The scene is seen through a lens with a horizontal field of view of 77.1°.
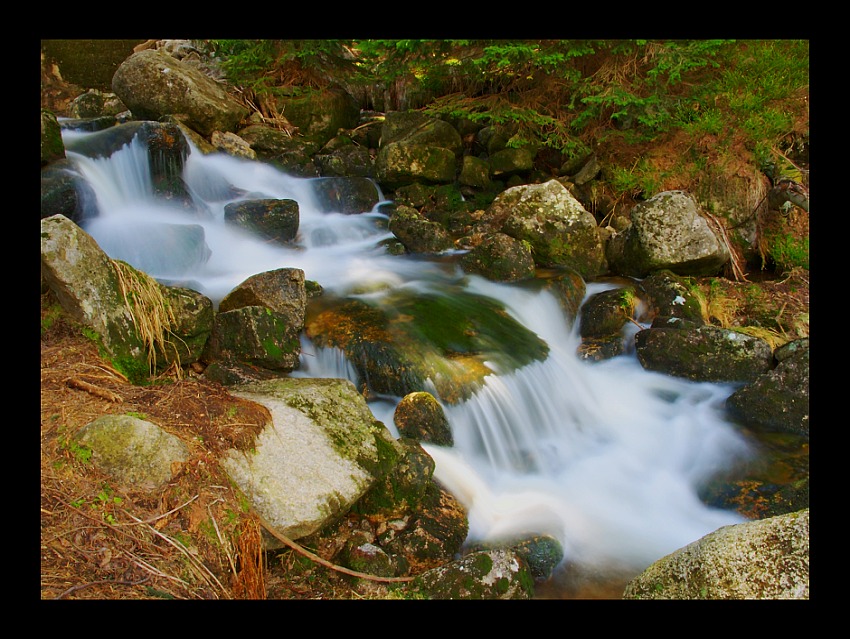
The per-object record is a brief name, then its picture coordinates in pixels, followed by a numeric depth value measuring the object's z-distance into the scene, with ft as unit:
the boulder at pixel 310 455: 9.84
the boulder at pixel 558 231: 26.48
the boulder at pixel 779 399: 17.69
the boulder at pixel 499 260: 24.54
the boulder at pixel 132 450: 8.45
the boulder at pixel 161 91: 30.86
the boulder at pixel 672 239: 25.45
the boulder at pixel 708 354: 20.31
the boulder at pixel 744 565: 7.61
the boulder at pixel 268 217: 26.13
